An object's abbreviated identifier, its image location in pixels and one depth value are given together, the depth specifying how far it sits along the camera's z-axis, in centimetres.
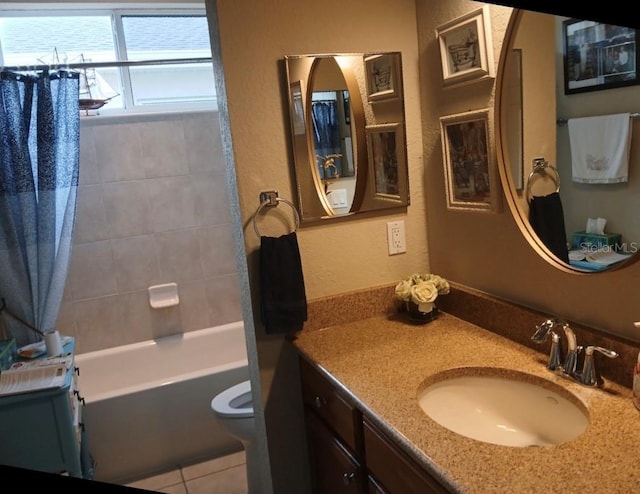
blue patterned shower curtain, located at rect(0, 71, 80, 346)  256
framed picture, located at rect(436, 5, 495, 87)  153
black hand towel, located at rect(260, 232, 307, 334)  172
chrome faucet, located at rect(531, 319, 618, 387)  127
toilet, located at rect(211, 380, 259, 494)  233
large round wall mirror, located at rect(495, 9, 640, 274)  121
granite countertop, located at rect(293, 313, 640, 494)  97
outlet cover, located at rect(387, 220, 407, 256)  195
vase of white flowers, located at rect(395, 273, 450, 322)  179
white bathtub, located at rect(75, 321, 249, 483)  272
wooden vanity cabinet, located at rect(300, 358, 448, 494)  121
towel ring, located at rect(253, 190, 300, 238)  174
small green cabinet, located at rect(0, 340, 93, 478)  210
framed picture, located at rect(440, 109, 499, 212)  161
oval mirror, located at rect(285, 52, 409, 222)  175
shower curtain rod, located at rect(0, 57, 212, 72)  261
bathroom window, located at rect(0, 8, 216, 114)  316
